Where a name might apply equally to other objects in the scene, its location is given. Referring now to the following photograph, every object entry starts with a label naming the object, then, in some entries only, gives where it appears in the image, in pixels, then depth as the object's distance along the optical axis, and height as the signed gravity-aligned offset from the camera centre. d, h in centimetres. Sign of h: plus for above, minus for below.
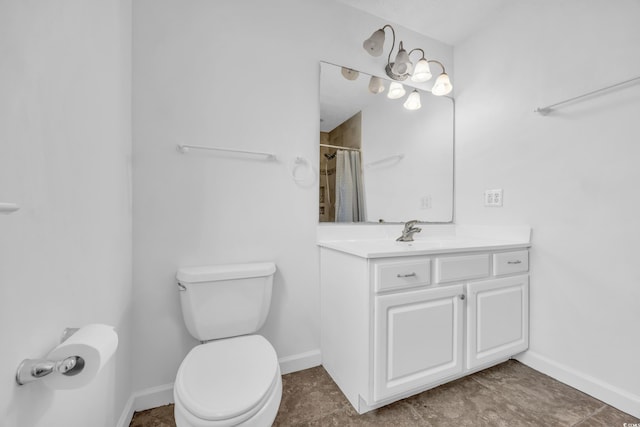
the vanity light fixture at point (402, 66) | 171 +101
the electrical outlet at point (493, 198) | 184 +9
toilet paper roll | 56 -33
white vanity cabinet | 122 -56
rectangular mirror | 172 +42
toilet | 82 -59
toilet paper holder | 53 -33
